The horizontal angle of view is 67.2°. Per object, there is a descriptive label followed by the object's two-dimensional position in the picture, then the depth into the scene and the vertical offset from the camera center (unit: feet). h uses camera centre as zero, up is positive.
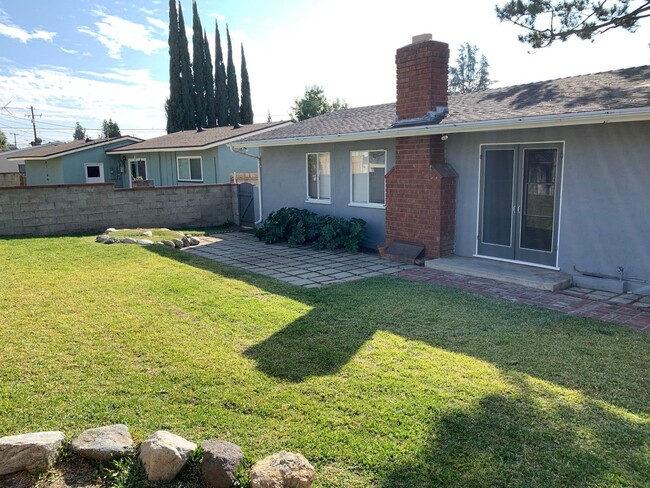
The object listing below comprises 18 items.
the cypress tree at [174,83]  112.78 +21.20
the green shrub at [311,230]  33.99 -4.18
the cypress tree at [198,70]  114.52 +24.46
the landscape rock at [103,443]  9.39 -5.17
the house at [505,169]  22.12 +0.03
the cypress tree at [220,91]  116.88 +19.69
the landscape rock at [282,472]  8.36 -5.15
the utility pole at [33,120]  184.75 +21.80
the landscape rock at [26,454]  9.11 -5.13
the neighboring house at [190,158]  63.16 +2.38
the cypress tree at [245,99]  120.06 +18.15
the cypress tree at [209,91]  115.85 +19.64
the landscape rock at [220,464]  8.73 -5.18
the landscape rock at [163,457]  8.96 -5.16
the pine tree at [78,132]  246.27 +22.54
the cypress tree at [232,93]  117.80 +19.50
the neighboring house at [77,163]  77.66 +2.33
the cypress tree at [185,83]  112.68 +21.29
